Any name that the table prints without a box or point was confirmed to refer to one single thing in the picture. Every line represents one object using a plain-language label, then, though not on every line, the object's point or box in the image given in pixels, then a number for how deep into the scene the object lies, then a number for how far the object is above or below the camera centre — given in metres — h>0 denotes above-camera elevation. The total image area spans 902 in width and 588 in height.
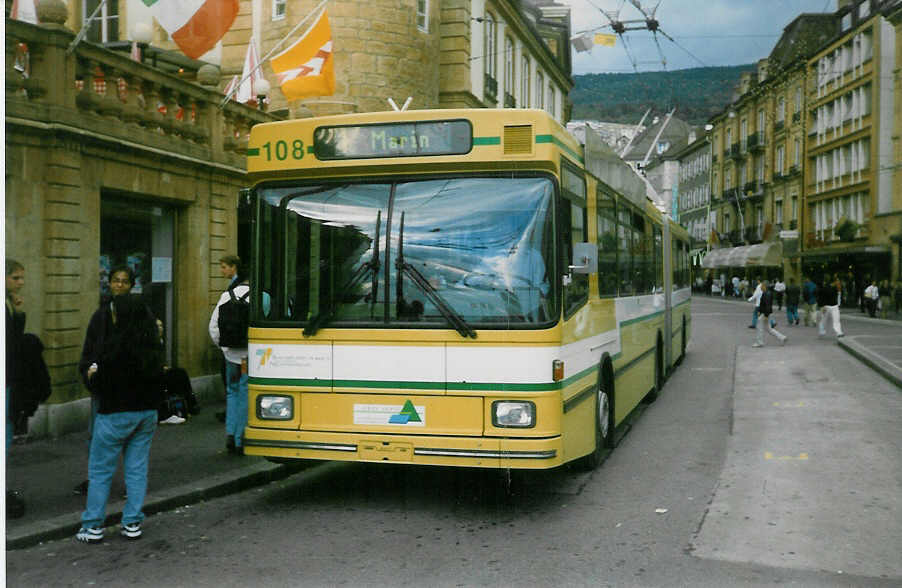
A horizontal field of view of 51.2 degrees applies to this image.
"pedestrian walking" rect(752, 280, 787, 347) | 22.70 -0.61
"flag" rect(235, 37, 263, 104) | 17.14 +3.75
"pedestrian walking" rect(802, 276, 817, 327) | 31.10 -0.51
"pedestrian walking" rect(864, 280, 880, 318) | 37.28 -0.56
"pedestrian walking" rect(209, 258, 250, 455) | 8.89 -0.91
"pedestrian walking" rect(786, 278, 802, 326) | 32.59 -0.54
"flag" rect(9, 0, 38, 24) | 12.30 +3.58
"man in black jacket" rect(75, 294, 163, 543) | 6.06 -0.79
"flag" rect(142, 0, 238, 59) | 11.82 +3.32
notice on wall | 12.55 +0.17
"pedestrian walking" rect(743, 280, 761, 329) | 23.95 -0.31
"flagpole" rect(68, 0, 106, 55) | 9.78 +2.59
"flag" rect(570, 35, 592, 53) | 22.55 +5.78
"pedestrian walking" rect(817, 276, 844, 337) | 25.50 -0.42
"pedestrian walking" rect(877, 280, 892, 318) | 35.62 -0.54
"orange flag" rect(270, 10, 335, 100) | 14.60 +3.41
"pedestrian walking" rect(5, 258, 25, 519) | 6.55 -0.41
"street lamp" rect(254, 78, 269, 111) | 16.28 +3.35
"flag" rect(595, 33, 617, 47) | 21.80 +5.72
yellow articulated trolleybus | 6.50 -0.04
